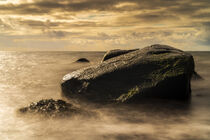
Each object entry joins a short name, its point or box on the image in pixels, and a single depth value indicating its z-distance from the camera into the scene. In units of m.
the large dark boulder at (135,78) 7.05
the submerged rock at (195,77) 11.76
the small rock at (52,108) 5.97
